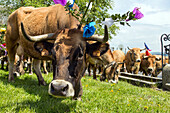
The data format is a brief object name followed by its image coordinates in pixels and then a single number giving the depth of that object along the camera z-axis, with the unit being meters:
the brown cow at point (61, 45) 2.65
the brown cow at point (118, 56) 12.16
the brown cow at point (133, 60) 12.72
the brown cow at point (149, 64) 12.98
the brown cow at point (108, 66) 8.99
